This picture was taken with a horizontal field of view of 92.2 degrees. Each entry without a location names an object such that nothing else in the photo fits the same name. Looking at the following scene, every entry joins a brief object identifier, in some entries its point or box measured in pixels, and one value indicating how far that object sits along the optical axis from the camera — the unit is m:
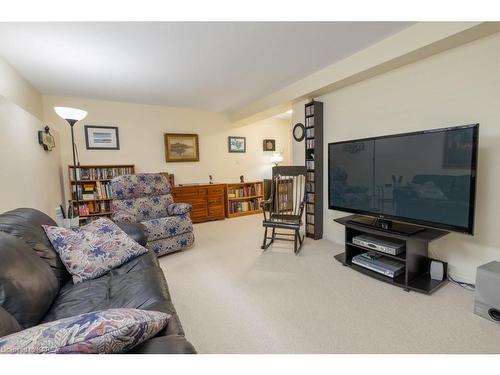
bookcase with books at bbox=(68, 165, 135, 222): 3.80
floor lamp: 2.49
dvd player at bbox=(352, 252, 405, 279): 2.16
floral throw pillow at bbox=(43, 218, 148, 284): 1.52
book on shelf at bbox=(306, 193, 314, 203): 3.34
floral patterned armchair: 2.88
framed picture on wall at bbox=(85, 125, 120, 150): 3.98
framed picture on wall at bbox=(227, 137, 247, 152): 5.32
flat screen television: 1.73
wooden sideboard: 4.48
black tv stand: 1.99
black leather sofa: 0.92
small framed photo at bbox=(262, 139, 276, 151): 5.79
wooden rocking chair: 3.02
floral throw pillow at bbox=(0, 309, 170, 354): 0.55
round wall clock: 3.51
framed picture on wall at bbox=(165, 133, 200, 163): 4.62
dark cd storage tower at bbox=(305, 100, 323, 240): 3.26
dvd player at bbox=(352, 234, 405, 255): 2.13
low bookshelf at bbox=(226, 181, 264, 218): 5.12
